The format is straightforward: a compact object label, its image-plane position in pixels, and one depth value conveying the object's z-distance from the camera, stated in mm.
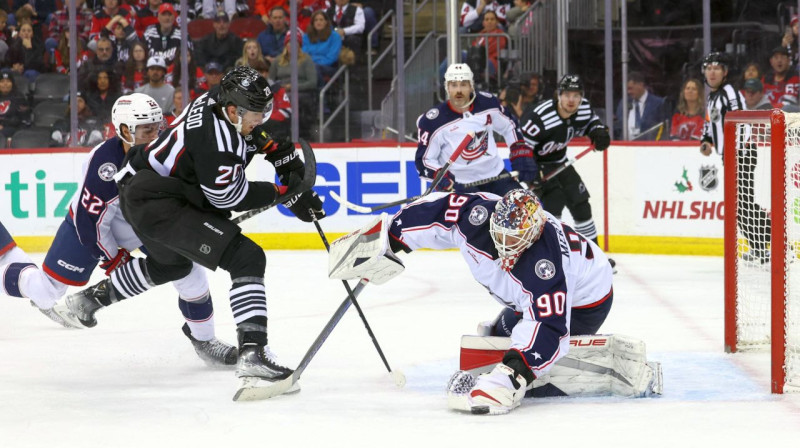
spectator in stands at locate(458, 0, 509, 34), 17416
